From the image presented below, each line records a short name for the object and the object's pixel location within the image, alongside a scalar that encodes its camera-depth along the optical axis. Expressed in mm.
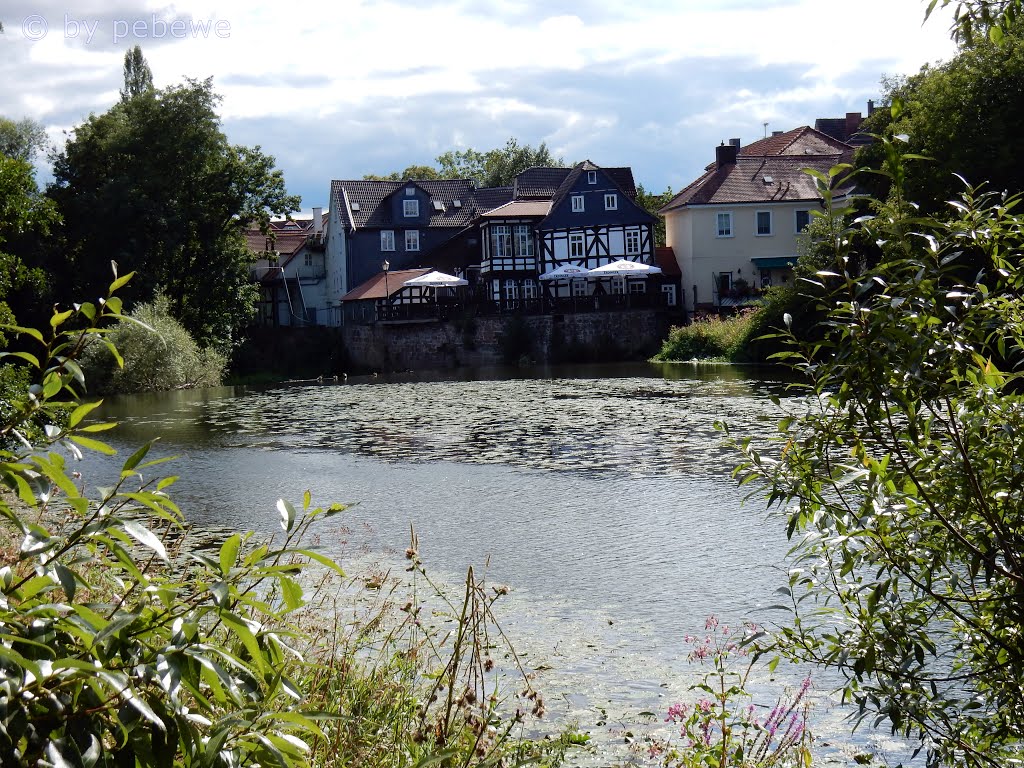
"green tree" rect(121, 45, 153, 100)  62094
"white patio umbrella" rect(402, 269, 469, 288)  53188
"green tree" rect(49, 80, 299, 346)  46031
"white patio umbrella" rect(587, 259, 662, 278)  50500
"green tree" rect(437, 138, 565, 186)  85500
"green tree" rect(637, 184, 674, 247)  73188
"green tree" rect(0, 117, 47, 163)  64375
